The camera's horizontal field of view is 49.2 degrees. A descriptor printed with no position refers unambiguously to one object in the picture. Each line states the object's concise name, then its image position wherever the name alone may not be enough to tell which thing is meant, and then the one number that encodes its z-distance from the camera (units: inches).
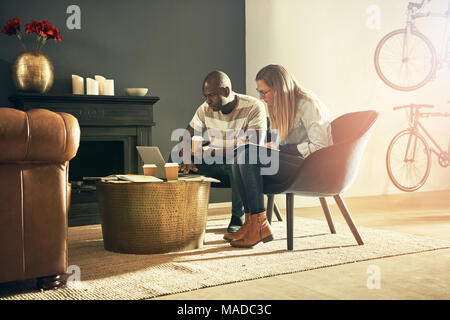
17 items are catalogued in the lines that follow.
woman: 102.4
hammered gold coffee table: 98.8
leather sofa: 68.3
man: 125.1
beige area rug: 73.3
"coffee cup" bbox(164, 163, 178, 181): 101.2
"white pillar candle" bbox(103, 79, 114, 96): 153.9
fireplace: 144.7
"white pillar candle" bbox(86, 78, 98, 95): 151.9
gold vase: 140.1
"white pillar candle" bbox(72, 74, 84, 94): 151.4
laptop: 106.7
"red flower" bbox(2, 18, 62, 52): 141.0
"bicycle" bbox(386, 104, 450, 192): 223.5
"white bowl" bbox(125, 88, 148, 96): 156.1
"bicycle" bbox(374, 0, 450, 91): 220.4
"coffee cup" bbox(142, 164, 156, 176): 105.0
